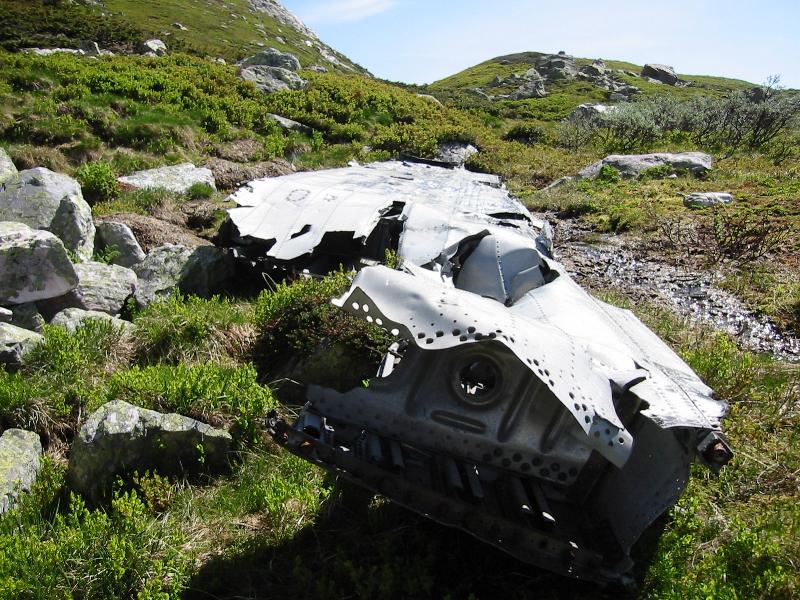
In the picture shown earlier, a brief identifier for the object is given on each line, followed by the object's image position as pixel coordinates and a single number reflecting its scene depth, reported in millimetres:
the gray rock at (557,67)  61200
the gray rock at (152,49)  23703
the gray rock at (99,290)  6035
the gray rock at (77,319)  5570
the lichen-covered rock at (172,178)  10203
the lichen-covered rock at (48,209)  6996
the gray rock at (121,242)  7514
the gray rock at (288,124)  15617
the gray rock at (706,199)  12602
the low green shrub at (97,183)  9336
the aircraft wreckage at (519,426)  2680
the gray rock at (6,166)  8633
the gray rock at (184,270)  6773
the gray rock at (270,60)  22969
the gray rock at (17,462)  3689
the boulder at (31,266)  5582
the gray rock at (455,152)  17373
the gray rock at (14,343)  4871
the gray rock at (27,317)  5590
